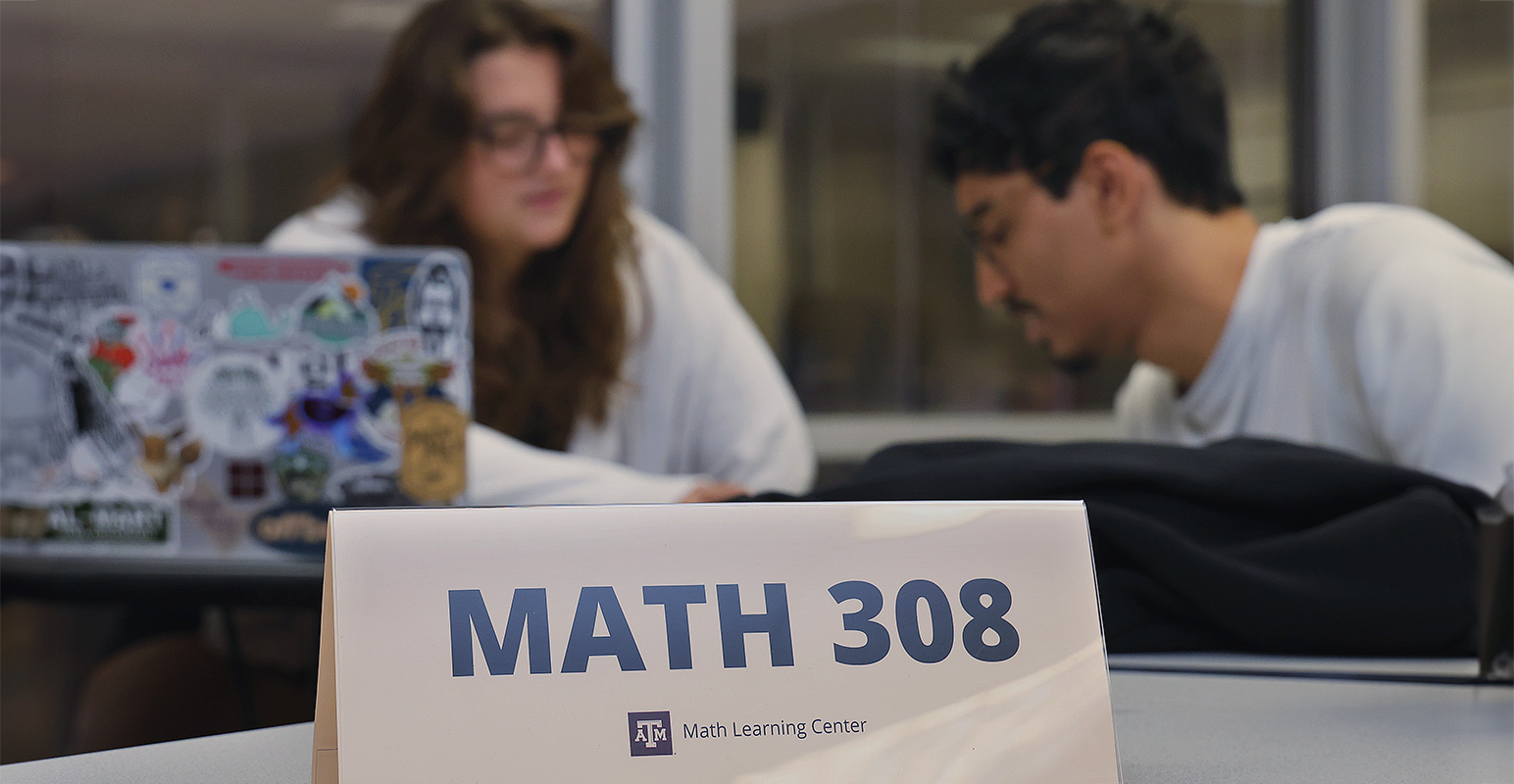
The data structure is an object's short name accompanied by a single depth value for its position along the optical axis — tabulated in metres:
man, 3.33
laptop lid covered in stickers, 2.33
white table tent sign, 1.38
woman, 4.05
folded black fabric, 1.76
